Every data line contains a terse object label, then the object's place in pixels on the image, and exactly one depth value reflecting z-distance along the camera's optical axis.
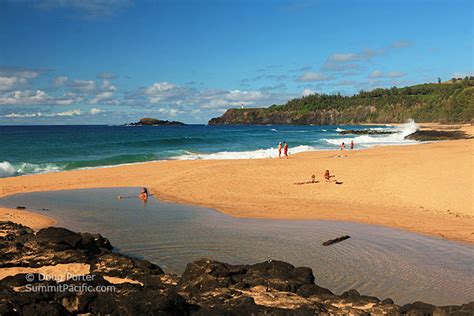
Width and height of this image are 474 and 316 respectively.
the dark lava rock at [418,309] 7.10
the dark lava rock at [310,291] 8.15
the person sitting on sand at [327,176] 22.49
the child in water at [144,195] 19.93
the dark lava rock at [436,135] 62.97
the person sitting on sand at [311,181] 22.48
